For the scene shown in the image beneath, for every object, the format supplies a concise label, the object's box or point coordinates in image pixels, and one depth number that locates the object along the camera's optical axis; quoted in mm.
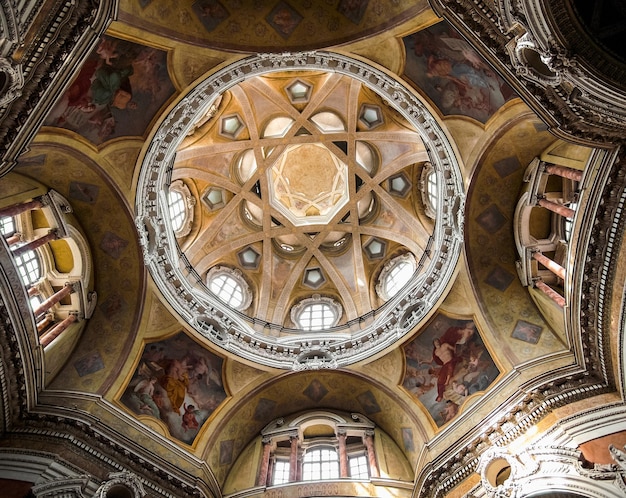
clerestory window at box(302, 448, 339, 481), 19000
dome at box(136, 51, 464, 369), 18562
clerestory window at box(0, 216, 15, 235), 15914
